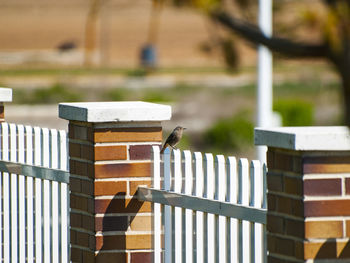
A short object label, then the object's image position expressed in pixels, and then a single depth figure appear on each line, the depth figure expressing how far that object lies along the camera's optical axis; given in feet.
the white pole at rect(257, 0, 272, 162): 102.12
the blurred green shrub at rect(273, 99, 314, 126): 200.03
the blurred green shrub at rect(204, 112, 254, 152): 184.65
